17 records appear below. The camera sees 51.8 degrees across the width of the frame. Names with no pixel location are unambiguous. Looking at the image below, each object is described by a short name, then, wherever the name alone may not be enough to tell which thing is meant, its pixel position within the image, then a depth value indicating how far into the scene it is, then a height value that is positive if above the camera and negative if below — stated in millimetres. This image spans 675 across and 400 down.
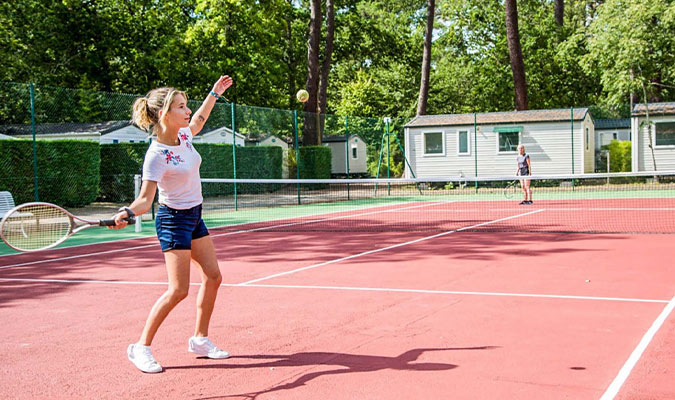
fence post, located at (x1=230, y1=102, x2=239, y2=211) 19922 +494
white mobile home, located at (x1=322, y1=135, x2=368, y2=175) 43625 +1162
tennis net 14156 -1064
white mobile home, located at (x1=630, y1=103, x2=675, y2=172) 26812 +1032
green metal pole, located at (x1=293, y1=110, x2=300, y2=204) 23898 +1476
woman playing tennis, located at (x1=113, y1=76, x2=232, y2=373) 4500 -79
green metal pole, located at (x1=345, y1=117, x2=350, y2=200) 25938 +1273
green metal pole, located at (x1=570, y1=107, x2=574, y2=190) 27059 +1727
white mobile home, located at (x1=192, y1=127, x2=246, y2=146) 28806 +1751
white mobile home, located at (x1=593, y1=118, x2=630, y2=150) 39531 +1961
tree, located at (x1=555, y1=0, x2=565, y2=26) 41688 +9308
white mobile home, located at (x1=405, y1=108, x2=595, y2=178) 27734 +1057
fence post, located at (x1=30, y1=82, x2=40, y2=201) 14973 +1375
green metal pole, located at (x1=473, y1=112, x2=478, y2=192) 28109 +824
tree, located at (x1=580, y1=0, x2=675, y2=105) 28266 +4949
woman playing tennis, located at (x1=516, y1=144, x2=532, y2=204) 20016 +60
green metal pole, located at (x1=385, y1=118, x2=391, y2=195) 26597 +125
